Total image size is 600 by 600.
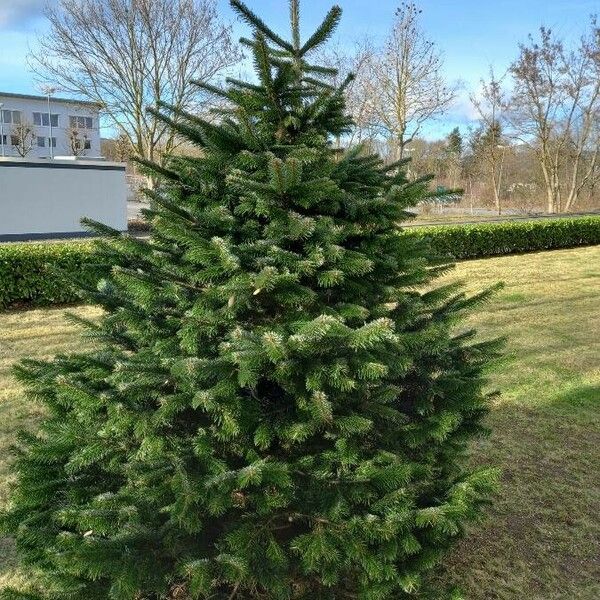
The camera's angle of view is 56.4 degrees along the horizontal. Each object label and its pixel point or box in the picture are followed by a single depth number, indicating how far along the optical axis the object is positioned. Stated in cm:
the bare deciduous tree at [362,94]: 2291
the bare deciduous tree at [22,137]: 3391
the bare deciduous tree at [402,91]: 2188
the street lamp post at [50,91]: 2024
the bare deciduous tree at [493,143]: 2934
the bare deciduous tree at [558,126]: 2734
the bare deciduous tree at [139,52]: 1991
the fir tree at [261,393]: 167
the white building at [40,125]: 3979
